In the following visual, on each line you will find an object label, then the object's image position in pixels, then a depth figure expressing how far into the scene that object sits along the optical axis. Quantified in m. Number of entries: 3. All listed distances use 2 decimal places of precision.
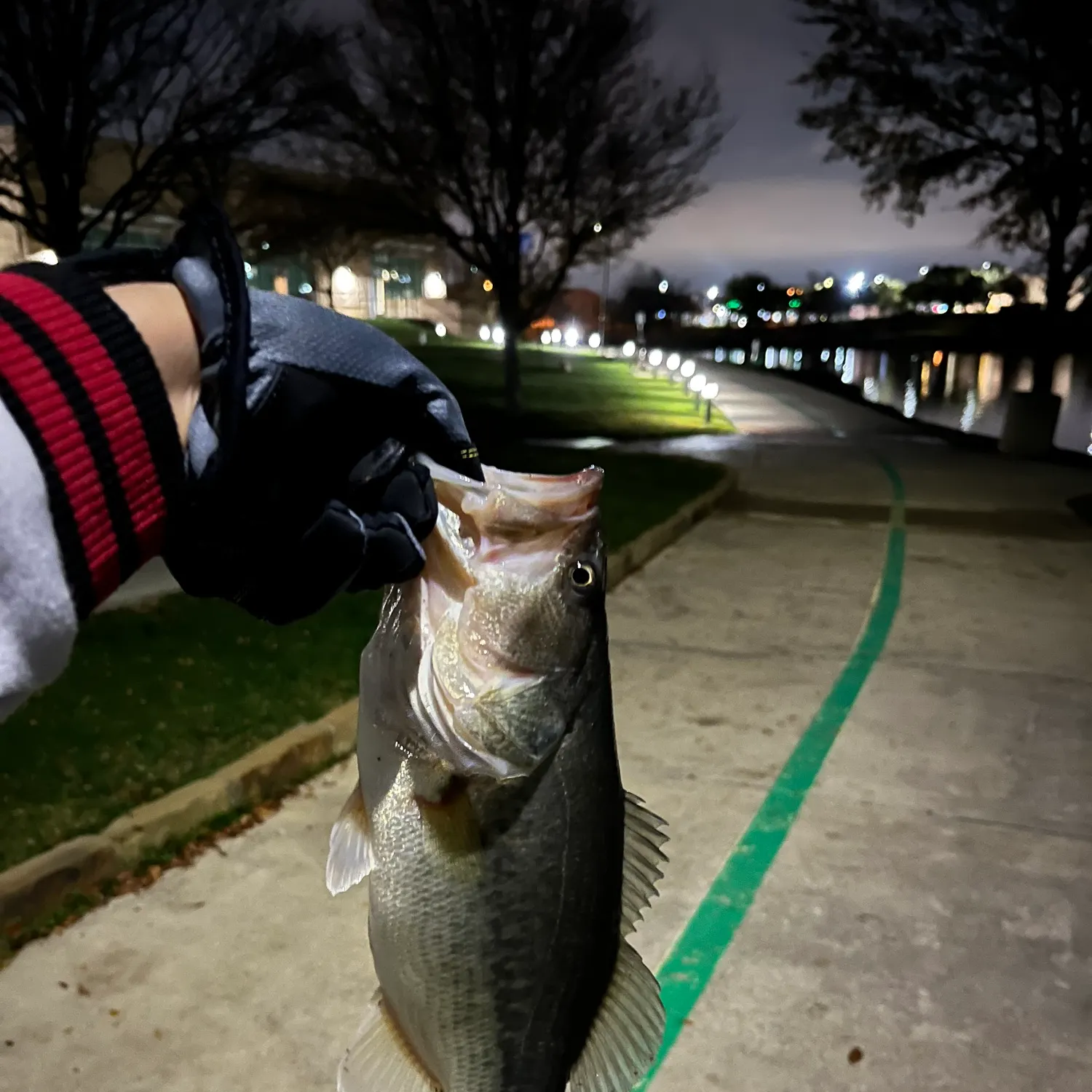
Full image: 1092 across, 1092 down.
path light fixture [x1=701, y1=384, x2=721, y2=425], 19.44
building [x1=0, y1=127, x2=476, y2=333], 17.59
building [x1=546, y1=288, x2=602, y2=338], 80.62
